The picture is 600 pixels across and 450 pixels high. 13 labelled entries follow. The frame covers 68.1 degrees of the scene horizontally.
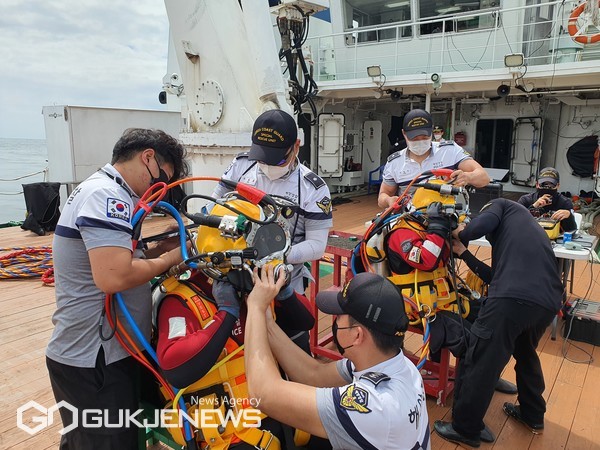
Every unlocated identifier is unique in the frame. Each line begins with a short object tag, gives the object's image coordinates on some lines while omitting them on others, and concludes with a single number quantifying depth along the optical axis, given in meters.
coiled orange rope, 5.25
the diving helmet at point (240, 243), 1.46
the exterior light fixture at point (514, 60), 8.09
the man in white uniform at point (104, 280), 1.47
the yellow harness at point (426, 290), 2.75
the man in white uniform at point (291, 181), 2.17
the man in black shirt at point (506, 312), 2.39
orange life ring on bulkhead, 7.72
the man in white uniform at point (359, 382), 1.26
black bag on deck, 7.46
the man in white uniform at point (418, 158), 3.26
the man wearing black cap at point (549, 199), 4.88
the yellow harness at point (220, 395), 1.54
